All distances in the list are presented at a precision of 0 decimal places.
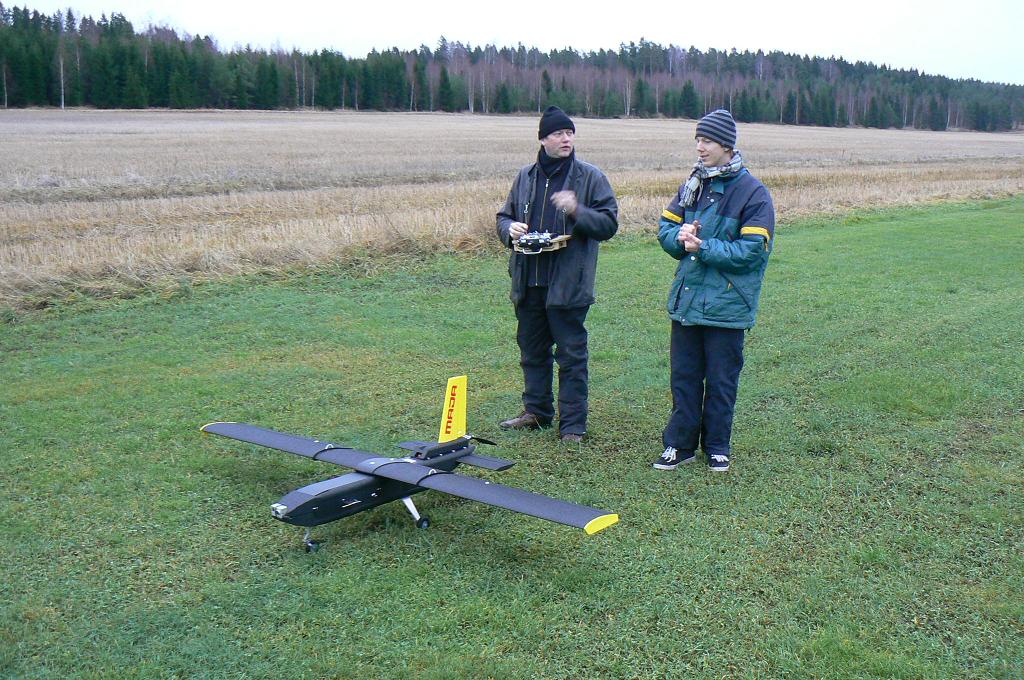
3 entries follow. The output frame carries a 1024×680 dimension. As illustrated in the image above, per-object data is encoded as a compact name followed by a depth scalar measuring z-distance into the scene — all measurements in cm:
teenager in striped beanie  517
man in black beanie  582
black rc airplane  411
